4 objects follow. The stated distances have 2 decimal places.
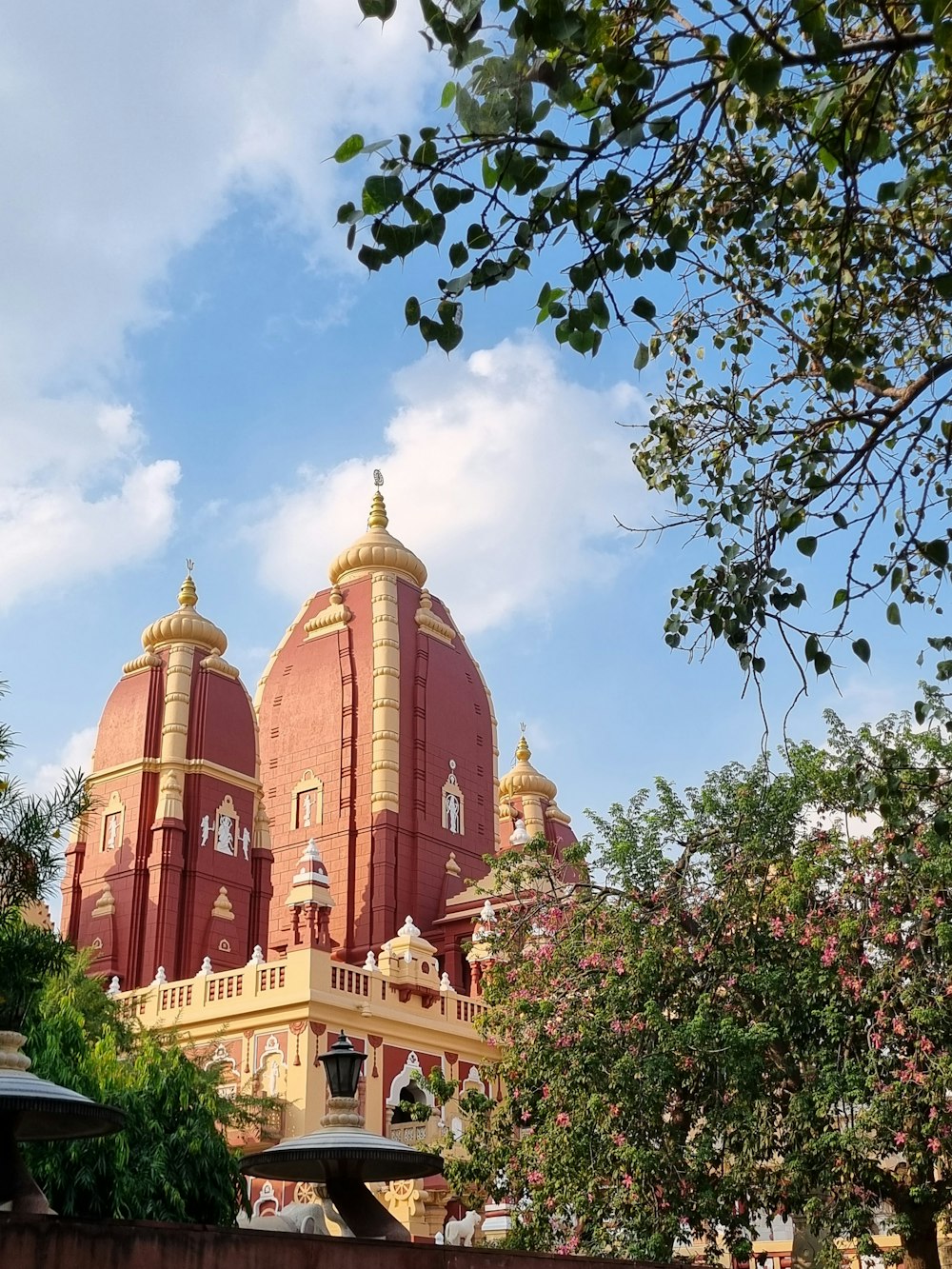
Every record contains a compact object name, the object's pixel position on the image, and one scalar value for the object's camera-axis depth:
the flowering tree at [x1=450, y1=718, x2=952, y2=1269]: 11.36
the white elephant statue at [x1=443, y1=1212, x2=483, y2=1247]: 17.05
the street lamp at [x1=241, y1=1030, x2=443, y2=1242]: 7.13
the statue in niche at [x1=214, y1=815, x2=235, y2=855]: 28.70
